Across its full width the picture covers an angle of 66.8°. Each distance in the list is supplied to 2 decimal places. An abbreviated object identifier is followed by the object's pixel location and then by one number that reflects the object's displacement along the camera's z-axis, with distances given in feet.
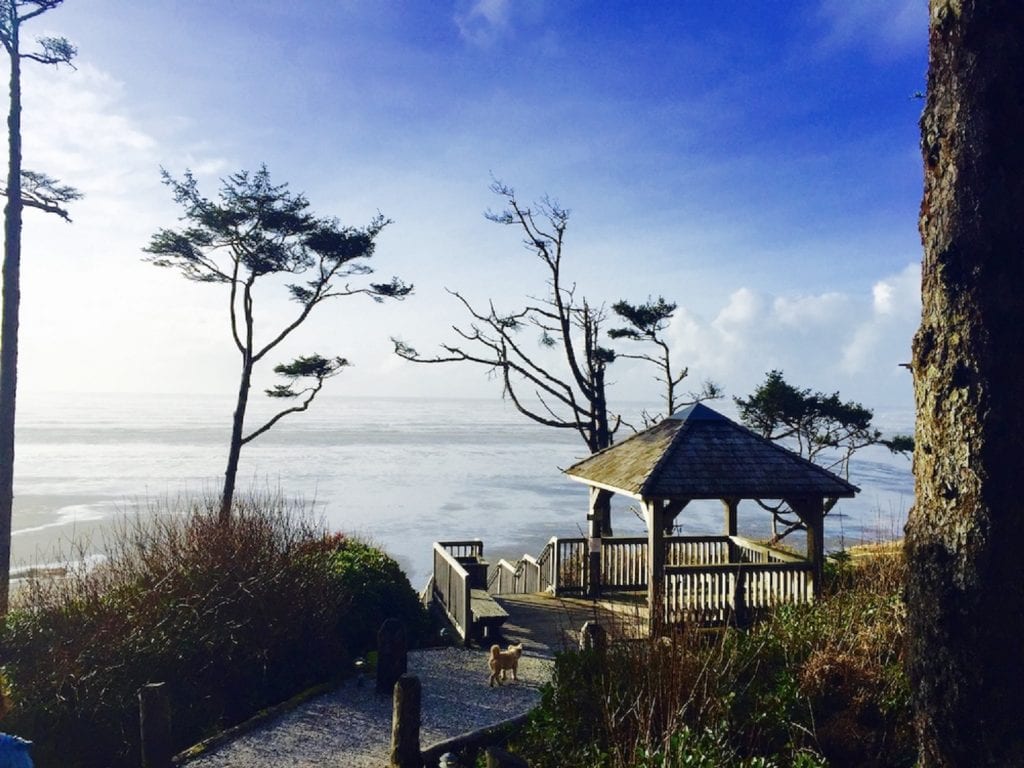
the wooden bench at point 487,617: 36.50
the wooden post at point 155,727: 22.86
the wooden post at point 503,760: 16.67
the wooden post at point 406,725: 22.50
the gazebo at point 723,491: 38.14
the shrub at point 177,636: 26.66
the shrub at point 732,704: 19.02
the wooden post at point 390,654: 29.48
